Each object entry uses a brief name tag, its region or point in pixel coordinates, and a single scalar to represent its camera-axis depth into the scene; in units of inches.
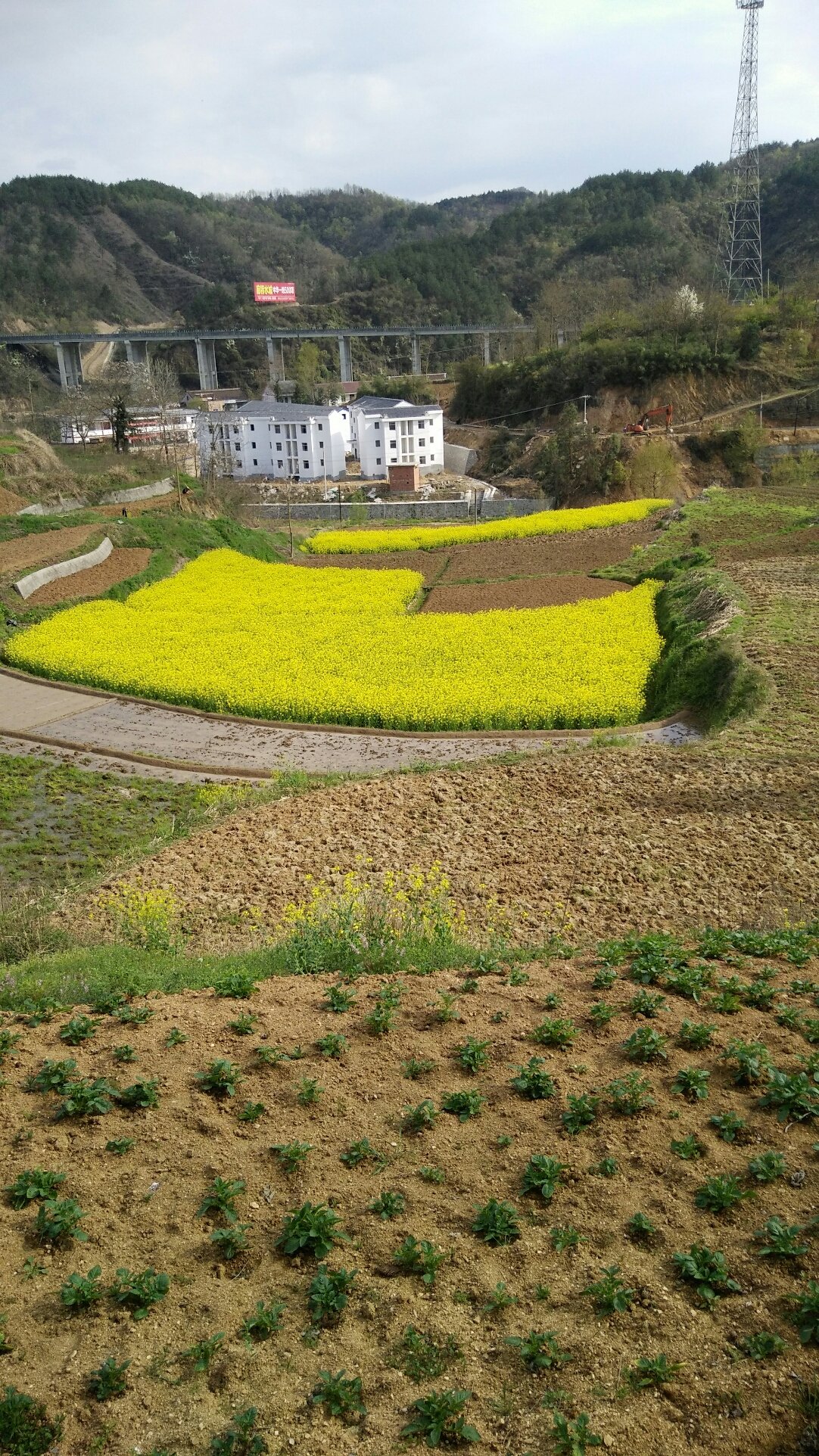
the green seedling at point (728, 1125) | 223.6
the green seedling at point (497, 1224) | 197.8
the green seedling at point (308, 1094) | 243.1
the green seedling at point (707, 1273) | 182.2
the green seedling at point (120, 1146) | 226.5
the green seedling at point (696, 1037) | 261.9
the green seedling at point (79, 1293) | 185.8
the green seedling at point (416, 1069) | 255.1
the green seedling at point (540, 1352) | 170.2
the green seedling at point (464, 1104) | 236.5
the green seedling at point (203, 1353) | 175.0
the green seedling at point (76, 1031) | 277.7
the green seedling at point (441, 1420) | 158.6
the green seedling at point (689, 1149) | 218.5
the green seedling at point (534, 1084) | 241.6
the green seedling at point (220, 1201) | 207.2
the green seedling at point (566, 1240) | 195.6
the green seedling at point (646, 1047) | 256.8
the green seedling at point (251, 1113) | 237.5
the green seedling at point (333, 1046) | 265.7
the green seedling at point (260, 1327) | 180.5
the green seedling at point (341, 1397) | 165.6
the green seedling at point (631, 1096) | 233.9
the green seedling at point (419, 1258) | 191.0
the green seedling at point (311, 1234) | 195.5
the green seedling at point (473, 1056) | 255.9
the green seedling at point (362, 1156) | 220.7
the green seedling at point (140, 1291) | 186.4
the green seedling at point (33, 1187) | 210.1
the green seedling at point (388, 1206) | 205.3
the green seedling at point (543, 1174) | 208.7
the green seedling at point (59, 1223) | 201.2
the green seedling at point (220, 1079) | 248.4
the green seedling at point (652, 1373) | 165.5
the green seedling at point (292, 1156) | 219.3
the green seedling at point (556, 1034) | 266.7
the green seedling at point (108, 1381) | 170.9
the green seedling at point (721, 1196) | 201.9
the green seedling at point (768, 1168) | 209.0
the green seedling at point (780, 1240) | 187.0
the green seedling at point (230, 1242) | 197.5
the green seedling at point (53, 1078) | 251.1
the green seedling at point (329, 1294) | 182.7
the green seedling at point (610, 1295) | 179.8
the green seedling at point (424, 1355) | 171.6
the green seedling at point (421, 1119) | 232.7
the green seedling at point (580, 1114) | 229.5
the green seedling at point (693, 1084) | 240.0
